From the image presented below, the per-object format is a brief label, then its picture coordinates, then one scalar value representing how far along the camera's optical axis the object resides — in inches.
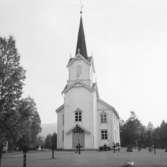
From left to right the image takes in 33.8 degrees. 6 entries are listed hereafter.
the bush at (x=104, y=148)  1676.9
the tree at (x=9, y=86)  606.9
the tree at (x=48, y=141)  2782.5
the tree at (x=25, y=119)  622.2
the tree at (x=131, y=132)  3044.0
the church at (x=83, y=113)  1761.8
